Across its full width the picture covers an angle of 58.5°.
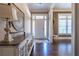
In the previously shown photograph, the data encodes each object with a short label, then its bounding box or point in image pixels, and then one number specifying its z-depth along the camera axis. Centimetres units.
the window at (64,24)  498
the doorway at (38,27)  517
